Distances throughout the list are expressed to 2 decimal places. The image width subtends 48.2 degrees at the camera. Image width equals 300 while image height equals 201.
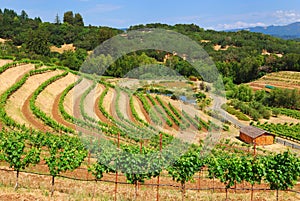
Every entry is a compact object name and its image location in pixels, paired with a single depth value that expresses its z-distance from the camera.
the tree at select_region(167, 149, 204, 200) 12.95
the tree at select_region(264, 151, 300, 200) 12.93
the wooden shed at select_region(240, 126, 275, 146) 38.30
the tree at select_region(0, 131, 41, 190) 13.26
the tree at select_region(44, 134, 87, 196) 13.04
